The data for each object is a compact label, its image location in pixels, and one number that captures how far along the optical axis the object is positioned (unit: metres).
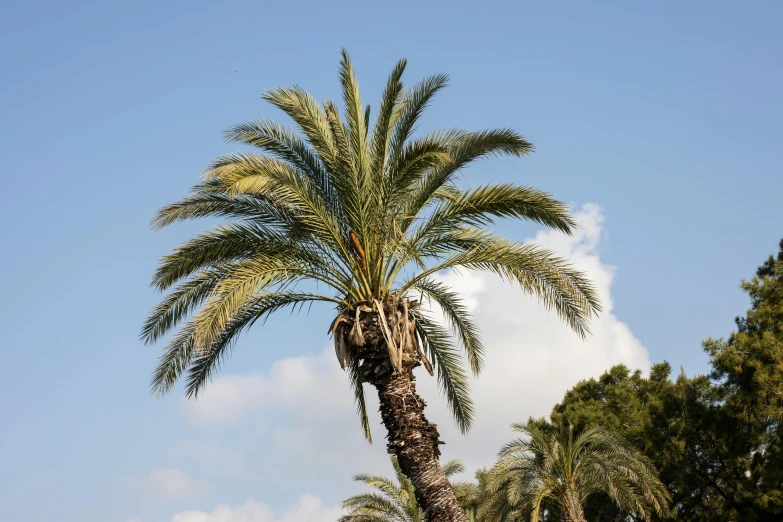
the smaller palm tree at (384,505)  29.84
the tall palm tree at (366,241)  13.32
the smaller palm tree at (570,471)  26.47
